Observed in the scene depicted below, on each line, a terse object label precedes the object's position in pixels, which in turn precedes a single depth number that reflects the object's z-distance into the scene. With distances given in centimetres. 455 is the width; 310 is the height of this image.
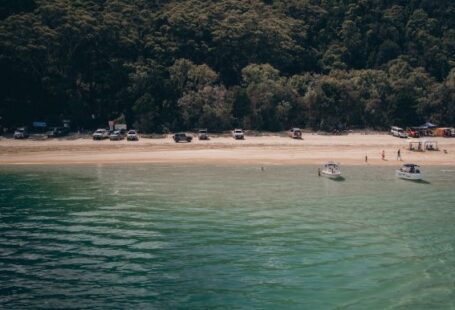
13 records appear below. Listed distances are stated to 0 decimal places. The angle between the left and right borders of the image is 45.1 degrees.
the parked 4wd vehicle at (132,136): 9406
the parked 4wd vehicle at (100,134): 9431
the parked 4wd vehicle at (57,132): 9606
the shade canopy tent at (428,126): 10516
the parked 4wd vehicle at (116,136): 9350
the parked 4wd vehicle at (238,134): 9656
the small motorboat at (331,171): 6588
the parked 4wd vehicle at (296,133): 9794
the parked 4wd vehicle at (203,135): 9606
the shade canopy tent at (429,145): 8712
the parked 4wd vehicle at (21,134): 9369
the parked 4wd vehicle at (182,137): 9362
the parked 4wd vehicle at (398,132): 9979
